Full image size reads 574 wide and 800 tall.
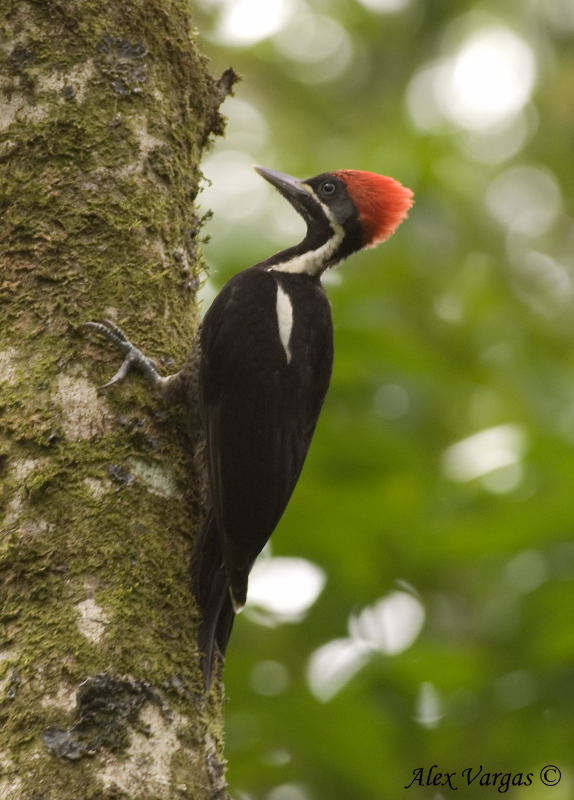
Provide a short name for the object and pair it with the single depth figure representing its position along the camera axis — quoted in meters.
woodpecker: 6.30
